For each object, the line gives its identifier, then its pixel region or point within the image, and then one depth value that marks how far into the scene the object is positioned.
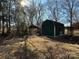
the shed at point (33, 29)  13.83
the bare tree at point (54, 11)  18.68
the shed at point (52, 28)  11.68
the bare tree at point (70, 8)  17.51
